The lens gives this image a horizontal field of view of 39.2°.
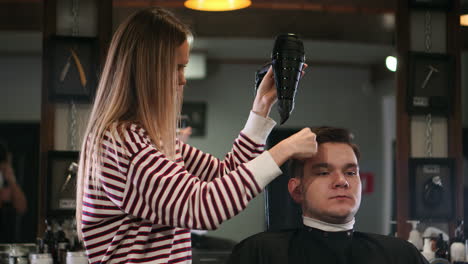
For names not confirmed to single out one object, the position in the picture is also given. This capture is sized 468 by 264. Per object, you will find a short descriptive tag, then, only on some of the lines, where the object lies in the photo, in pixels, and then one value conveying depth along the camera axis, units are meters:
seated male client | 2.13
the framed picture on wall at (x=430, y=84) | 3.56
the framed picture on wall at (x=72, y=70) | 3.28
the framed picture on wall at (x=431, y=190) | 3.52
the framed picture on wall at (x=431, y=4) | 3.61
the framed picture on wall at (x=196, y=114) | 7.30
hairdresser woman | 1.43
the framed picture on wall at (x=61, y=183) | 3.24
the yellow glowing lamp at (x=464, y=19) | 3.65
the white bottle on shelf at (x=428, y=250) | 3.15
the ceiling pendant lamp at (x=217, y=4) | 3.73
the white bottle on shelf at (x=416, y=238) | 3.32
